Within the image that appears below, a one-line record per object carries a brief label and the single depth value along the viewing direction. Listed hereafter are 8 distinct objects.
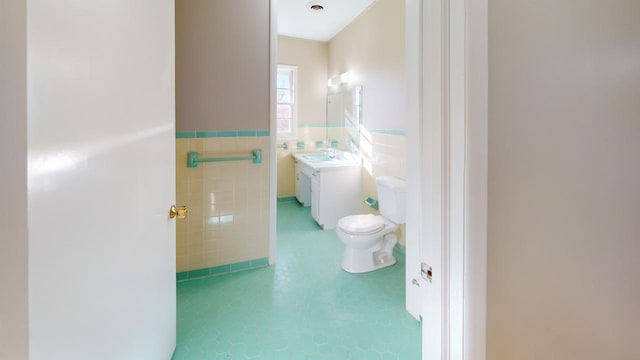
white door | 0.62
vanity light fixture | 4.38
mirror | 4.05
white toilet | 2.66
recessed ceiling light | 3.60
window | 4.99
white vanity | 3.81
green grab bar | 2.47
